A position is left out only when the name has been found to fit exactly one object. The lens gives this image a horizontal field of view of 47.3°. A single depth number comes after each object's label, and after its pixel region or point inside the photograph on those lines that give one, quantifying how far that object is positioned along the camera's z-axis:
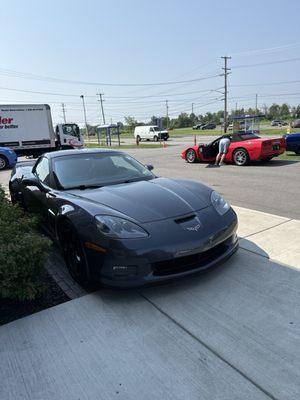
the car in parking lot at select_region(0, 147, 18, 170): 16.47
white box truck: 21.03
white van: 43.84
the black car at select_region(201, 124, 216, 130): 82.31
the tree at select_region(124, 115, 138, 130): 111.74
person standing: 12.12
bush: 2.93
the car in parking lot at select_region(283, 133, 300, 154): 13.47
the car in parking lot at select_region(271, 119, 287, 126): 76.51
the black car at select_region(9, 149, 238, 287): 3.02
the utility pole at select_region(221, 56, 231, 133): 60.66
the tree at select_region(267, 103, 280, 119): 122.84
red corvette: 11.63
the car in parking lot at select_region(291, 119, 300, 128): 52.99
